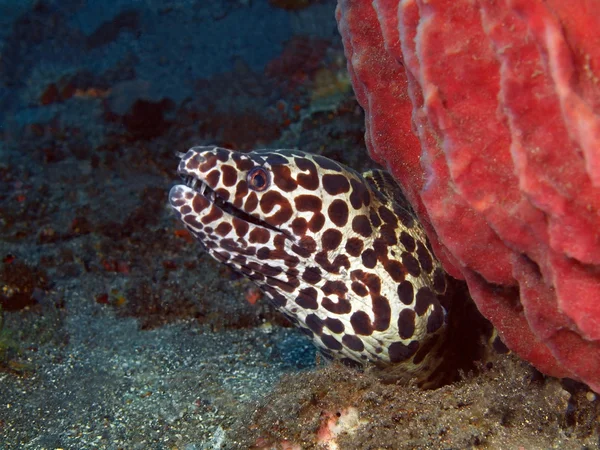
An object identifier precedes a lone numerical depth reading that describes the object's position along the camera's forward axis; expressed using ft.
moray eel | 1.49
